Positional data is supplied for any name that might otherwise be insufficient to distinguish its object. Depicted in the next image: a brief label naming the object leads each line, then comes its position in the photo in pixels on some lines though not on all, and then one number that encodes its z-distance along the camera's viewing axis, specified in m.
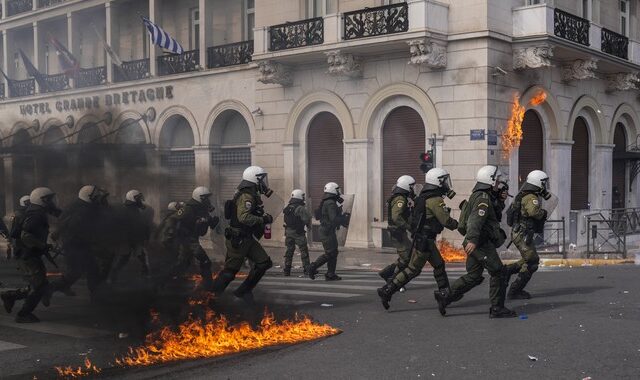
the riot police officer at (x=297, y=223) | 14.02
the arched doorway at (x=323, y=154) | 21.89
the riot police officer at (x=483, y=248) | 8.56
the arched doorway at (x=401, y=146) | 20.20
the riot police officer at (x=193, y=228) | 11.68
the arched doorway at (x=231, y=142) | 23.94
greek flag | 21.72
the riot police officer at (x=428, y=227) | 9.25
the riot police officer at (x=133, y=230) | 10.83
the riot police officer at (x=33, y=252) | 9.17
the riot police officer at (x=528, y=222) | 9.80
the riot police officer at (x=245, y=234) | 9.05
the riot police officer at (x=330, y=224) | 13.25
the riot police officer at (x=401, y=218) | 10.30
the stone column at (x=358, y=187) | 20.88
